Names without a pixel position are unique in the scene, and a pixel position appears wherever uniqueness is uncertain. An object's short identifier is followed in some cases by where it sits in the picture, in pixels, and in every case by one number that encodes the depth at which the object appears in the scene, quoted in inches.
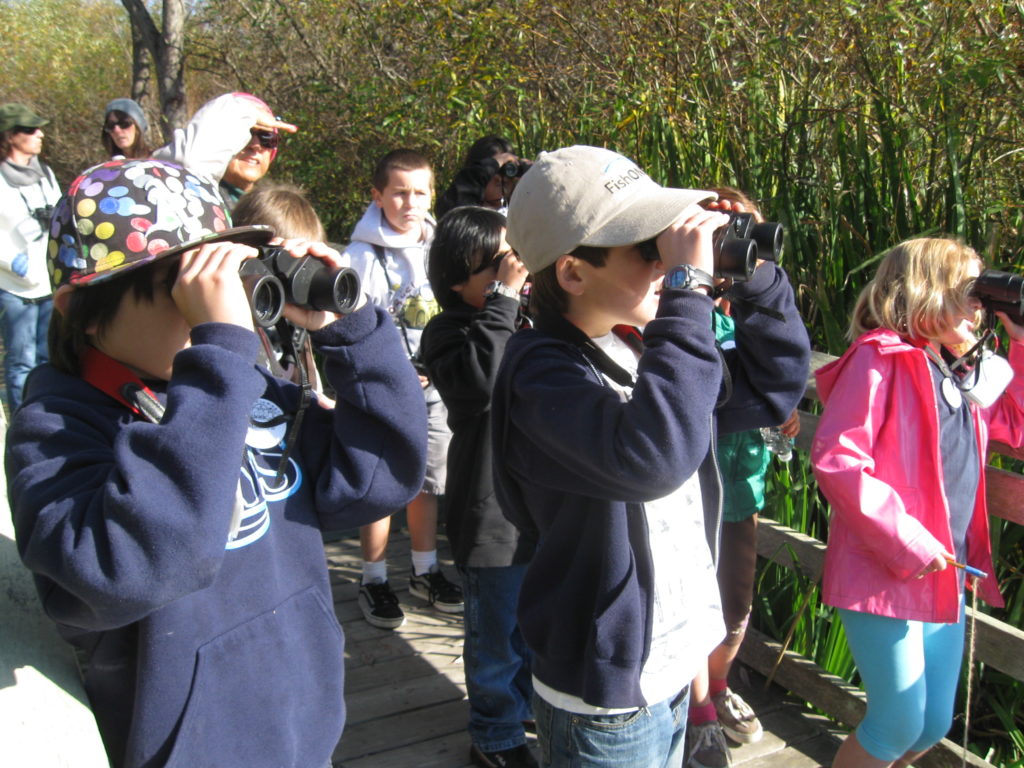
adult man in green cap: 209.8
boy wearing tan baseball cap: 62.7
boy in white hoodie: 147.0
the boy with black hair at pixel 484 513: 108.4
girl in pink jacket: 90.0
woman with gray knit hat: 222.4
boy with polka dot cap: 50.9
